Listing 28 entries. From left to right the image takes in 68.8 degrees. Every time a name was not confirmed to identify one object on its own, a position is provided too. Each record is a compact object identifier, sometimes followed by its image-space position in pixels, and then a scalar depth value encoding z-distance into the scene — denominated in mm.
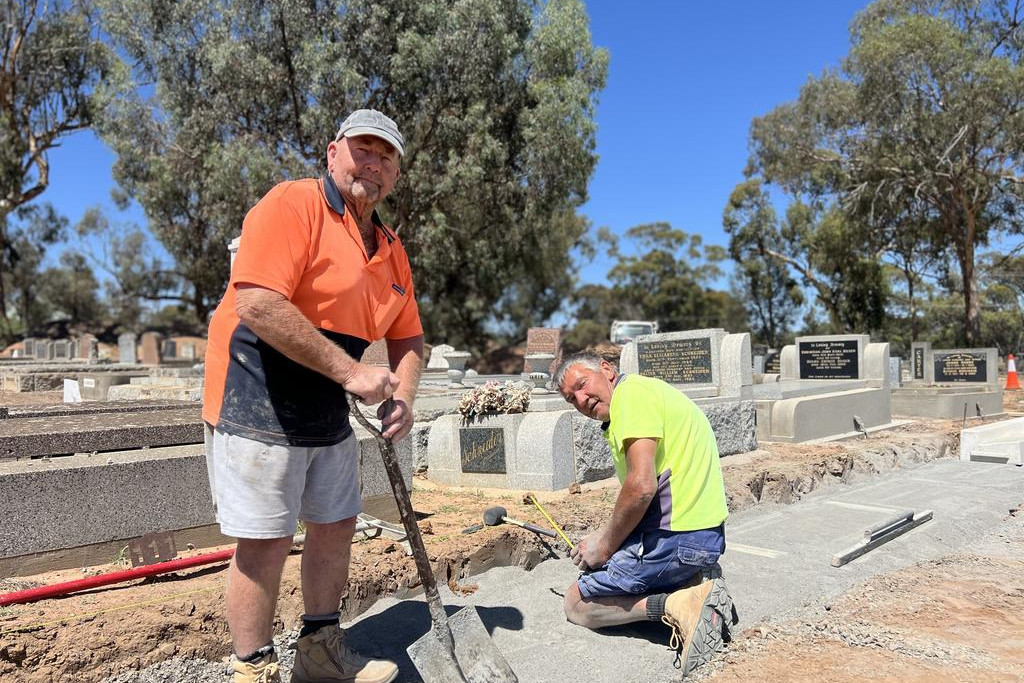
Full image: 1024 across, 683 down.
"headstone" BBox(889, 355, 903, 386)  16578
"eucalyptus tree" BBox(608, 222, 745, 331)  44094
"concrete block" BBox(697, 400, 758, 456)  7955
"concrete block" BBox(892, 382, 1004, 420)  13164
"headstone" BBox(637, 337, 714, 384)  9617
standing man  2287
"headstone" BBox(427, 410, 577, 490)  6242
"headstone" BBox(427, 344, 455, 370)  19625
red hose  3070
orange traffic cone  19062
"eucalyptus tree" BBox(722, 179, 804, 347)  37438
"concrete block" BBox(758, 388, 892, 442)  9453
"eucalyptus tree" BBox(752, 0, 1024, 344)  23438
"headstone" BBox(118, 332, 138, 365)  26000
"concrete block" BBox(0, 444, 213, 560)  3504
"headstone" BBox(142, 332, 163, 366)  27516
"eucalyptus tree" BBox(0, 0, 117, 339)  30672
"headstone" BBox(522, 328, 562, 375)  17750
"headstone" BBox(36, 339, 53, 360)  28500
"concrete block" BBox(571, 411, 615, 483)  6402
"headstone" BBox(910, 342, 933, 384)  17522
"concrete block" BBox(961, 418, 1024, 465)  8375
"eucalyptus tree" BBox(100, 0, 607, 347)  20391
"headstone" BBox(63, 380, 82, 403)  9625
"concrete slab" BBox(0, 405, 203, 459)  4121
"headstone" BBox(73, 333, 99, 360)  24498
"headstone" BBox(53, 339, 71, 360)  28938
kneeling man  2980
